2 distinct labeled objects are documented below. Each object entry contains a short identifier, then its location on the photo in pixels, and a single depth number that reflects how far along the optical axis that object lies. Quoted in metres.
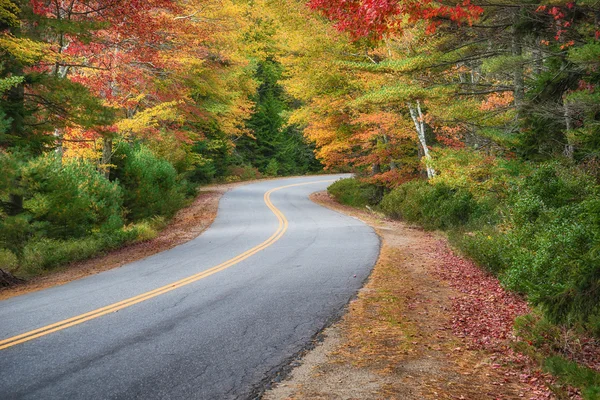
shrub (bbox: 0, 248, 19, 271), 12.03
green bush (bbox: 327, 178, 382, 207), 28.64
